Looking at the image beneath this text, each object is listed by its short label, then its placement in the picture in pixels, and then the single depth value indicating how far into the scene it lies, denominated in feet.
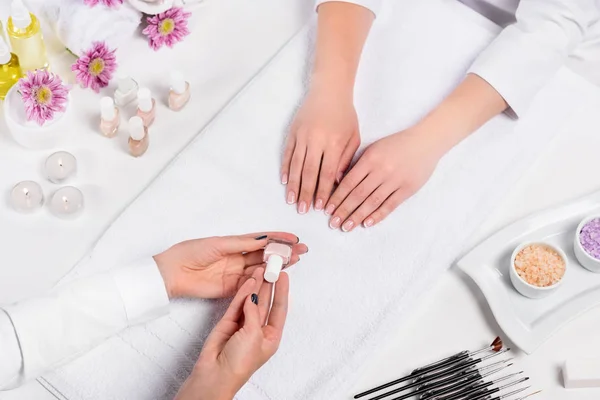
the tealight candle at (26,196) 3.84
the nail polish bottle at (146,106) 4.01
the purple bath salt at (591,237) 3.83
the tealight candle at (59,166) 3.92
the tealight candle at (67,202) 3.84
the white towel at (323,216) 3.55
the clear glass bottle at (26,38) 3.89
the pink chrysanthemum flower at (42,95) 3.86
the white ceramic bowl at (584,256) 3.80
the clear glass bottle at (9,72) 4.05
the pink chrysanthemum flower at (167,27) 4.31
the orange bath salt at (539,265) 3.73
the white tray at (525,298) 3.71
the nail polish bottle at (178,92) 4.11
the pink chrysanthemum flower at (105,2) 4.09
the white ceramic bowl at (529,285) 3.69
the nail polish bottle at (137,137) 3.94
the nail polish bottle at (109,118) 3.96
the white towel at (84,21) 4.09
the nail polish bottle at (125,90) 4.12
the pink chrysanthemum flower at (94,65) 4.08
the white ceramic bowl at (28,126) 3.95
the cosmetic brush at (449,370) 3.59
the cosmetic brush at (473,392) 3.54
